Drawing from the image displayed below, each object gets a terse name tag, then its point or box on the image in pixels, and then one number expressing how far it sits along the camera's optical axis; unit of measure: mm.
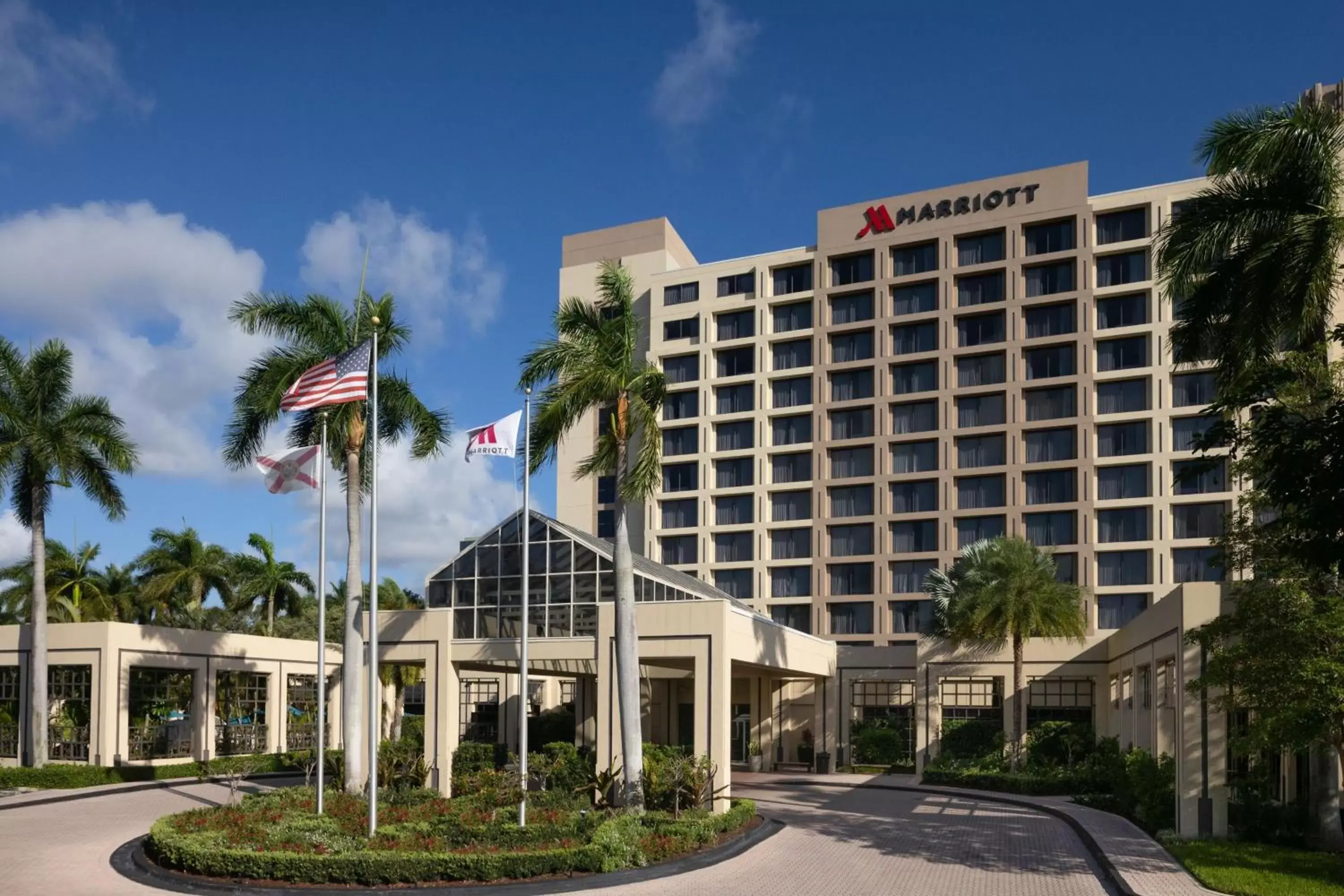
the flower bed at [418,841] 19609
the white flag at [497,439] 24844
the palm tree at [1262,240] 22578
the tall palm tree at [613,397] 26812
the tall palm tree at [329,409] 30859
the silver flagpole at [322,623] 26969
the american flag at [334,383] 23812
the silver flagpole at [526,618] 24359
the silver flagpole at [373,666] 22422
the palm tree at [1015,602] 41281
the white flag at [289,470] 26359
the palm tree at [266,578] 60781
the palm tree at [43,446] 36375
